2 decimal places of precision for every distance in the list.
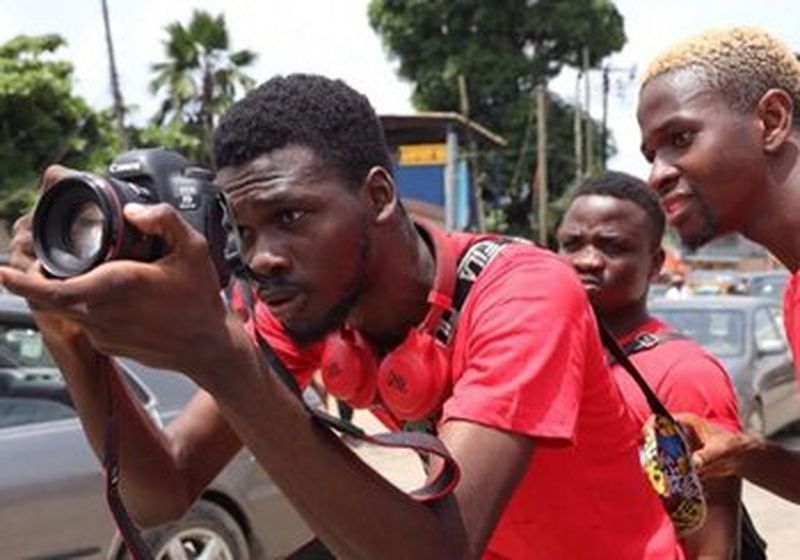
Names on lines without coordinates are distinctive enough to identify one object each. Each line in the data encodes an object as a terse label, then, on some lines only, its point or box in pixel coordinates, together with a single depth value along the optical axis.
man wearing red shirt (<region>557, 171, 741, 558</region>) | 2.78
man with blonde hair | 2.12
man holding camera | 1.30
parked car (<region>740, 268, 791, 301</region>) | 19.70
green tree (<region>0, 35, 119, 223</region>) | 21.34
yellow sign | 19.94
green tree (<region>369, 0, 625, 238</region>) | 35.38
